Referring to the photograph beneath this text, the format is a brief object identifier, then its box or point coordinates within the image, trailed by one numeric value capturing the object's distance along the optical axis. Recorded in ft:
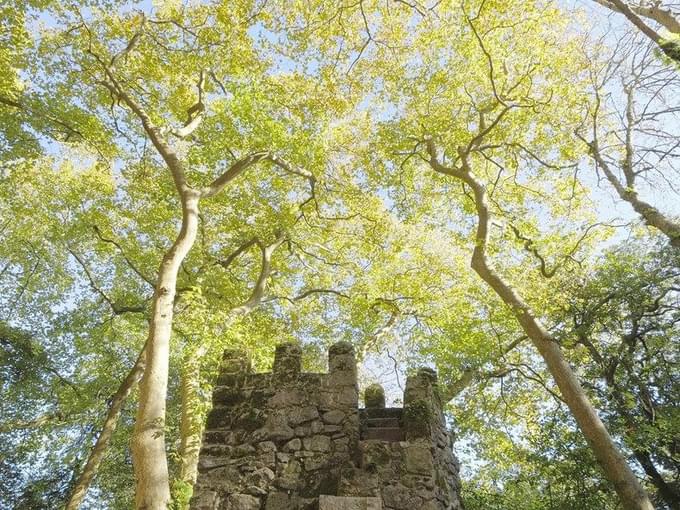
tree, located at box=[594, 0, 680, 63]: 26.27
